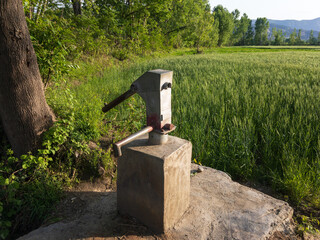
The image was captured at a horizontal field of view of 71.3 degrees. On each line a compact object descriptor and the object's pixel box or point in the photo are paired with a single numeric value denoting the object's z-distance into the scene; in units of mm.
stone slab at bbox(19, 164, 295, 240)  1514
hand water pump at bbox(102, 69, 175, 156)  1287
